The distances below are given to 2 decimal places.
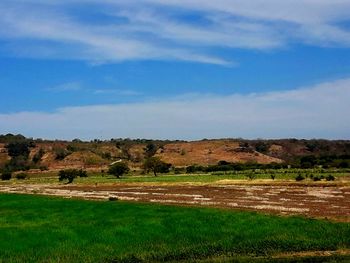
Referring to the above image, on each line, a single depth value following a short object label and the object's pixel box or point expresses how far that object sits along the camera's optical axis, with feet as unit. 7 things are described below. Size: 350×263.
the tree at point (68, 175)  337.70
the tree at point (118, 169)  374.75
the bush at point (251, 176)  299.38
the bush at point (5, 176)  393.66
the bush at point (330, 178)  259.72
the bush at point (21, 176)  386.15
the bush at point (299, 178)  266.94
